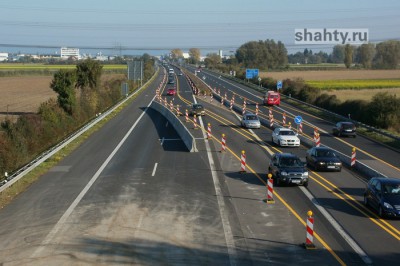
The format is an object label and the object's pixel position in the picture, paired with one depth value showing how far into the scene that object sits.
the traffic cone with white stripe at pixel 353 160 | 29.44
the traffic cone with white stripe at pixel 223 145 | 34.08
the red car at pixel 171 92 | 82.86
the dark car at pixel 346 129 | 42.34
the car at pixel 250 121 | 46.47
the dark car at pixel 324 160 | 28.19
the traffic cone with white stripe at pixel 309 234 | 15.89
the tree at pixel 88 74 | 65.69
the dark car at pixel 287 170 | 24.39
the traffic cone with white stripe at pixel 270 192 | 21.46
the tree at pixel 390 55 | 194.75
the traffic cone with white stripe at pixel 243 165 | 27.98
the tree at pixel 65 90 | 50.53
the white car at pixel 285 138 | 36.62
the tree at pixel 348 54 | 197.00
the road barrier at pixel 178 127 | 34.59
